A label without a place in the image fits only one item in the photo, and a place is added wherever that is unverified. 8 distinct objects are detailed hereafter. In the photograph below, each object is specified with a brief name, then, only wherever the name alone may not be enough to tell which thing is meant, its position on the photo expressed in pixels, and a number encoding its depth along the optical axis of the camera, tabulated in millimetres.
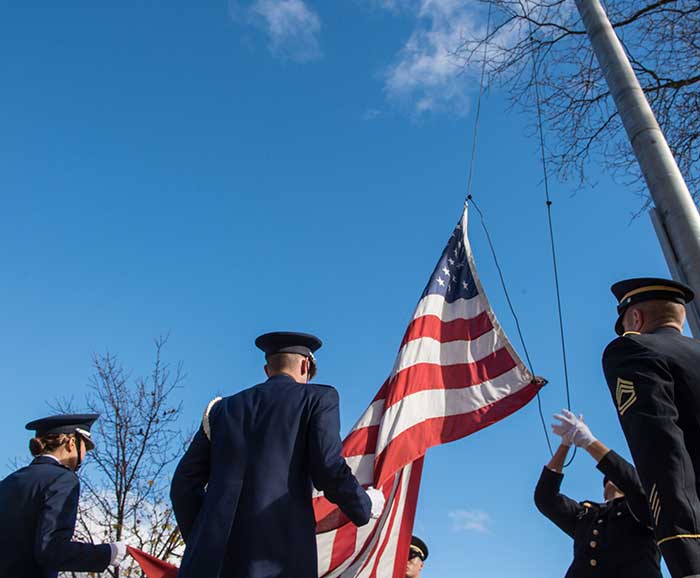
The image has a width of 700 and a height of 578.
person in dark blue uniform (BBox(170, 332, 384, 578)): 3059
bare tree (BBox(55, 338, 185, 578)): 12367
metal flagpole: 3521
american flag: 4609
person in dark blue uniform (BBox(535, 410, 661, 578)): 3549
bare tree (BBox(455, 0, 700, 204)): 6680
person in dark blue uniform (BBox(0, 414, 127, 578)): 3738
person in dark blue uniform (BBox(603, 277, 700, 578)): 2320
